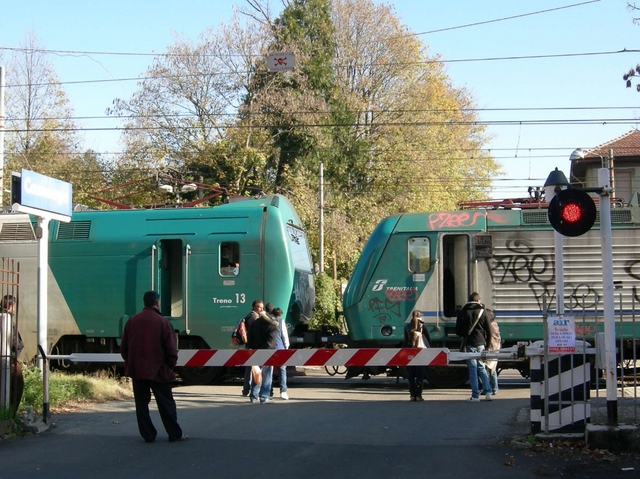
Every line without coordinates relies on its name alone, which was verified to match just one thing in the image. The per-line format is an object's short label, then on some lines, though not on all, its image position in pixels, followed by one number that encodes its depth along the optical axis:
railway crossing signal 8.74
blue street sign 10.73
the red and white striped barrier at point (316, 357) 9.96
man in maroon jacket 9.30
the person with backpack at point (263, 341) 13.42
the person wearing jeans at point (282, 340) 13.88
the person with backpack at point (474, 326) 13.77
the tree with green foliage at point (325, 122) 30.66
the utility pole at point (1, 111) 18.98
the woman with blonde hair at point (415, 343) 13.54
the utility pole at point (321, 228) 28.95
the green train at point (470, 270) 15.73
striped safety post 8.92
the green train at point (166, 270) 16.56
